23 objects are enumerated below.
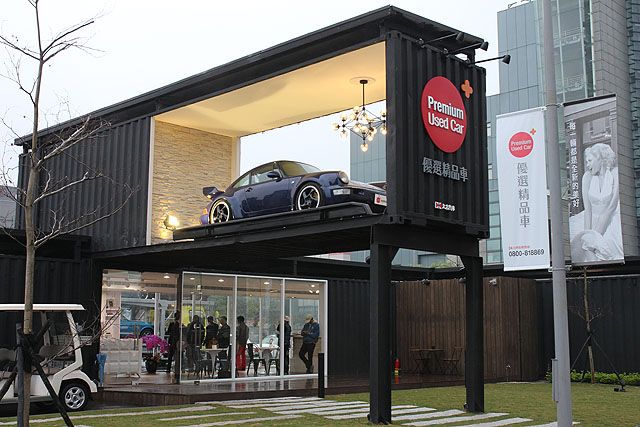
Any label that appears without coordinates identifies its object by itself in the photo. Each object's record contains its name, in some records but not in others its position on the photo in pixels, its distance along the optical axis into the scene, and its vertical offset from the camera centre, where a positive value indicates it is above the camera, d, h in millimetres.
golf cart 13781 -650
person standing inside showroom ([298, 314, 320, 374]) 22734 -462
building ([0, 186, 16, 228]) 37138 +5558
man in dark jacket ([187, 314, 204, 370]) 19969 -361
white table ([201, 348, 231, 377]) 20406 -713
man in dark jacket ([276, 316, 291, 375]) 22203 -453
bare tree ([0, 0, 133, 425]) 9219 +1869
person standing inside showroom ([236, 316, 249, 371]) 21219 -509
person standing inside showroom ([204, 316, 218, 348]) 20438 -192
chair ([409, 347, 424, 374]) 24708 -1074
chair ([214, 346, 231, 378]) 20609 -977
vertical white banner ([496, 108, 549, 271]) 12375 +2184
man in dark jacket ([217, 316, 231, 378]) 20734 -448
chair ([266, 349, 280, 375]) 22000 -931
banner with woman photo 11305 +2061
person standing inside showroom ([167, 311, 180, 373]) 20353 -255
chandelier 17594 +4396
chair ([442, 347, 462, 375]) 23891 -1100
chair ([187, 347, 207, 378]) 19969 -943
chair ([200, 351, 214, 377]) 20203 -958
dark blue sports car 14133 +2422
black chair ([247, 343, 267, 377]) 21547 -933
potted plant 23562 -634
